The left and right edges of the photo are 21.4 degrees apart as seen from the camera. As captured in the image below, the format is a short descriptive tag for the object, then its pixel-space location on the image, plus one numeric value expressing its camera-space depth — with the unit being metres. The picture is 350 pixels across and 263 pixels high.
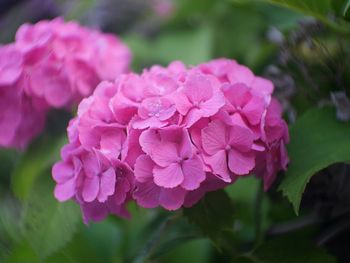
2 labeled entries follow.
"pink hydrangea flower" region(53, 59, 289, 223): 0.48
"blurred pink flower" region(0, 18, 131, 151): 0.59
